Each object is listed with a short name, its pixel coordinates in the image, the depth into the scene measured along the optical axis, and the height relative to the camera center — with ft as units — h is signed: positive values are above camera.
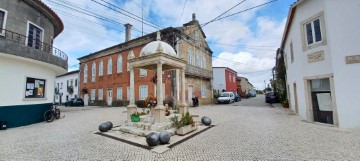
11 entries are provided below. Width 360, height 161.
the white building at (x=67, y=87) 102.47 +6.12
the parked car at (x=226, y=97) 80.07 -2.22
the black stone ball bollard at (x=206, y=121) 28.20 -4.47
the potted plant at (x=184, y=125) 22.54 -4.18
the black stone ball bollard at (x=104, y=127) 24.70 -4.43
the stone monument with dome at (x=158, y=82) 23.95 +2.10
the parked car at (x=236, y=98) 98.54 -3.21
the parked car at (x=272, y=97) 77.45 -2.61
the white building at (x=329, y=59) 23.36 +4.56
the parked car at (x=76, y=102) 84.53 -2.61
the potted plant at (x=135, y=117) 25.90 -3.33
